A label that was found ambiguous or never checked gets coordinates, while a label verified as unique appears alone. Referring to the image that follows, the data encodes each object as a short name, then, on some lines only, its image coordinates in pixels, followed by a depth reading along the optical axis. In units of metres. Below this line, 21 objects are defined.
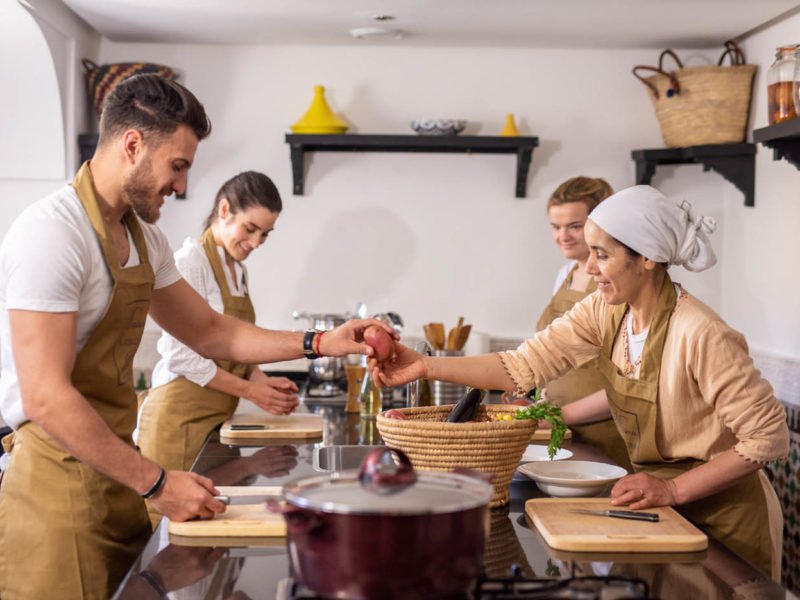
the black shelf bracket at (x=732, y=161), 4.27
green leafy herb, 1.97
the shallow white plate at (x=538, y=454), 2.41
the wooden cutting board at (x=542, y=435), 2.75
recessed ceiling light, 4.34
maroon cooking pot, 1.13
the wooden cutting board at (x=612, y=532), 1.68
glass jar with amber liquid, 3.23
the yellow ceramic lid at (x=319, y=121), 4.60
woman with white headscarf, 1.99
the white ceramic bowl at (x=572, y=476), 2.02
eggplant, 2.06
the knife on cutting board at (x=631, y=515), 1.82
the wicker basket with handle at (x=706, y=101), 4.23
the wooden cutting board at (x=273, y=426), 2.85
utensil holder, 3.87
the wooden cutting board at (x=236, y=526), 1.72
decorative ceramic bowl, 4.56
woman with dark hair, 3.11
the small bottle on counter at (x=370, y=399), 3.32
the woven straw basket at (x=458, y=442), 1.83
